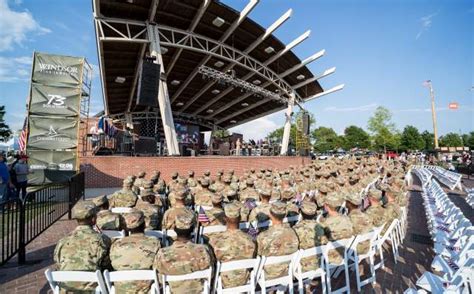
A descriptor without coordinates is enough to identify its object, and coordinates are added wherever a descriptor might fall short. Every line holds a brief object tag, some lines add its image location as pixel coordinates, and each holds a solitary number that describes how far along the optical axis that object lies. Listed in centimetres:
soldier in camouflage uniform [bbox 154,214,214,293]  228
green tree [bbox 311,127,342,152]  7256
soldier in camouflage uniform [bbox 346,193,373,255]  376
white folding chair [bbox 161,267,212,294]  226
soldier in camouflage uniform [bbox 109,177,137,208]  462
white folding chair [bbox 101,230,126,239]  337
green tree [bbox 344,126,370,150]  6770
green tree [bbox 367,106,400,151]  4053
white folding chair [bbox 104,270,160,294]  222
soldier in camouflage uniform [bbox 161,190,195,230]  355
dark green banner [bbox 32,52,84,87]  1177
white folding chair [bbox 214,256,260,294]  243
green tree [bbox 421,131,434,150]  6488
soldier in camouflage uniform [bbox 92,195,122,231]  341
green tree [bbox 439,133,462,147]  7250
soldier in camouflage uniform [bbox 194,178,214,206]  494
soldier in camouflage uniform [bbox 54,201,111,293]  249
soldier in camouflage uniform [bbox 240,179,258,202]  545
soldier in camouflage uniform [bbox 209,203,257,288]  268
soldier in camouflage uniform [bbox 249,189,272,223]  410
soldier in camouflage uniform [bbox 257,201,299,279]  282
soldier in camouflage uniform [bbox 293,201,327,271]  320
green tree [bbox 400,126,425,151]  5922
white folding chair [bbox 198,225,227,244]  364
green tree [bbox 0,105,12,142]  3702
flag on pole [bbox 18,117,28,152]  1161
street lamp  3762
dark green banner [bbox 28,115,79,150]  1156
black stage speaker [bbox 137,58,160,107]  1334
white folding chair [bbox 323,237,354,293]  306
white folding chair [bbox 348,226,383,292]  333
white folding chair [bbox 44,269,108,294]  220
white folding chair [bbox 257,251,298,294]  262
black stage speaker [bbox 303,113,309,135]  2585
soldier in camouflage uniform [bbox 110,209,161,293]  242
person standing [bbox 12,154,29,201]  859
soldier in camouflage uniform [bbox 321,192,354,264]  342
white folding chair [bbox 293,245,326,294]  288
